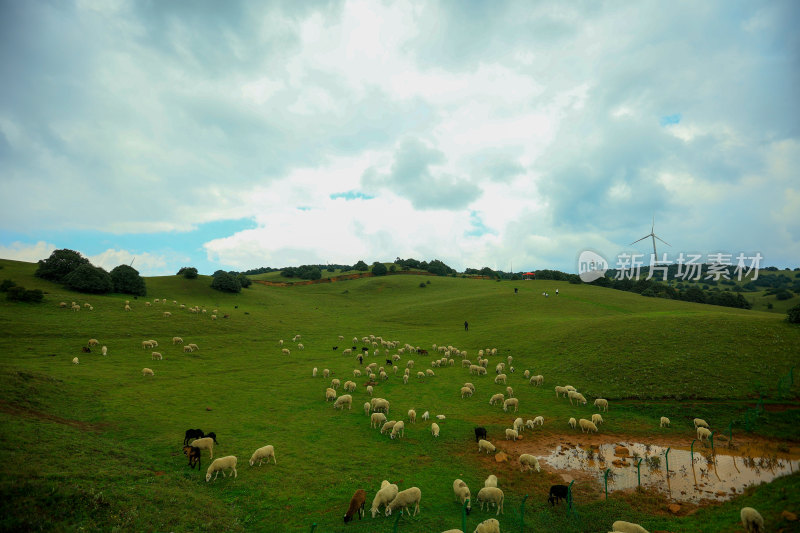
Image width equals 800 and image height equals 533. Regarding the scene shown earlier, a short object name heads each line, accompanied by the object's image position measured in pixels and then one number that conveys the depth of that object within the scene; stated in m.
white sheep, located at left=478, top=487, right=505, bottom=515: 12.51
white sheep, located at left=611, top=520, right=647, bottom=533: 10.45
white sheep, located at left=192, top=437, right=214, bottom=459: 14.96
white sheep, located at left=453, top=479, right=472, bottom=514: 12.62
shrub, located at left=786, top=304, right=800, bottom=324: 31.33
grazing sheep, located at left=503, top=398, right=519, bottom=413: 23.69
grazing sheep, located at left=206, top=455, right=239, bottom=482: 13.54
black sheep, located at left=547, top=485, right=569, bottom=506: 12.99
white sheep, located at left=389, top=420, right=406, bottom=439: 18.69
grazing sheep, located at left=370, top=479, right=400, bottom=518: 11.88
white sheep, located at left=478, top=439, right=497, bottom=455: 17.30
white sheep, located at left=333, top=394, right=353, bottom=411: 23.05
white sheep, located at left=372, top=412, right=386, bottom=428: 20.16
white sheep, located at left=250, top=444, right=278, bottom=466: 14.69
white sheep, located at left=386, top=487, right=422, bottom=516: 11.78
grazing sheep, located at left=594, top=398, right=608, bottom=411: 23.59
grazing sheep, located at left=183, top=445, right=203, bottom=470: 14.23
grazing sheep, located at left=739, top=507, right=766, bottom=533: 10.29
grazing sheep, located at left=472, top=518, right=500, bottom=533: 10.47
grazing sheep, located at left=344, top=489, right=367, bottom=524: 11.52
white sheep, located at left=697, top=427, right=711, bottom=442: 18.64
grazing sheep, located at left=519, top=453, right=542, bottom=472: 15.59
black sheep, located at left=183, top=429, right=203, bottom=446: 16.00
